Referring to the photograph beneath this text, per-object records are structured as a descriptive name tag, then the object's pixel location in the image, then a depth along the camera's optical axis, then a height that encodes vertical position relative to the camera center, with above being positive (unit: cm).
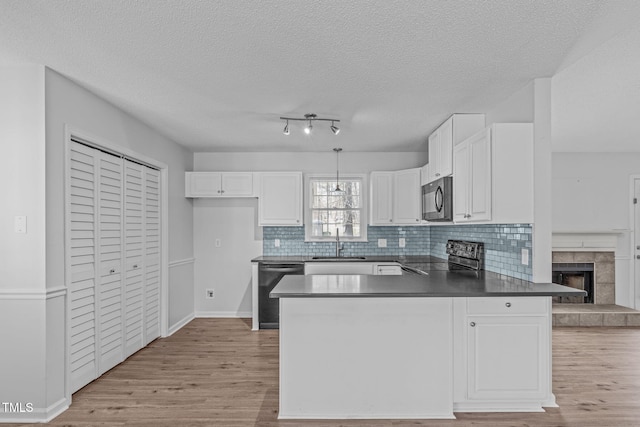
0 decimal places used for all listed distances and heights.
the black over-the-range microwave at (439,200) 386 +15
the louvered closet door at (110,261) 347 -42
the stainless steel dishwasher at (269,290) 508 -94
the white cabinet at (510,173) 292 +30
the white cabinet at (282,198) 549 +22
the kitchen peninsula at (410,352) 270 -91
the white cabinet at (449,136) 378 +76
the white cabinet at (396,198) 523 +22
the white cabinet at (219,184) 554 +41
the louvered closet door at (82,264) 303 -39
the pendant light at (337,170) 568 +63
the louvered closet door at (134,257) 393 -44
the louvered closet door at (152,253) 436 -43
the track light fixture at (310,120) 385 +92
